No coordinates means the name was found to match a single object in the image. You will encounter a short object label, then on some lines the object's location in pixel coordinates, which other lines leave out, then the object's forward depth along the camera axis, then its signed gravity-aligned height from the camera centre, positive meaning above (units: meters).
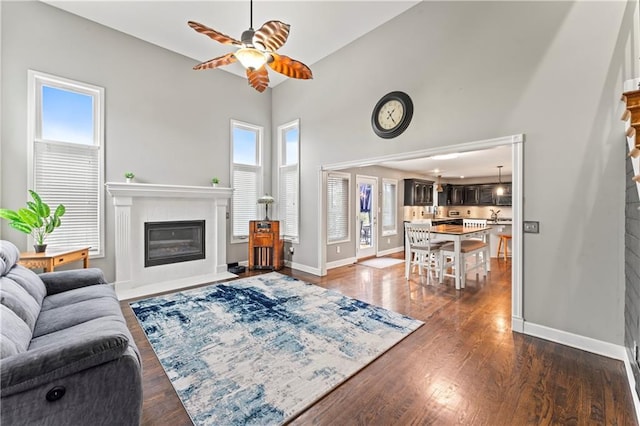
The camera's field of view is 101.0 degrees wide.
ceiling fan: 2.47 +1.65
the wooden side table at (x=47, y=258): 3.03 -0.54
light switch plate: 2.70 -0.13
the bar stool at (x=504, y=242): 6.38 -0.73
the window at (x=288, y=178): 5.59 +0.77
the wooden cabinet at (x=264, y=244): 5.39 -0.63
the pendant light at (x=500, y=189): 9.05 +0.83
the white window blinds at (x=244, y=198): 5.64 +0.33
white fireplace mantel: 4.11 -0.26
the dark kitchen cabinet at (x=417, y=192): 8.04 +0.65
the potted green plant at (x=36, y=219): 3.12 -0.07
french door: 6.66 -0.07
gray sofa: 1.10 -0.75
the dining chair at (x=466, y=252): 4.30 -0.67
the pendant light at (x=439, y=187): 8.84 +0.87
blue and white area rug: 1.79 -1.24
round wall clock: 3.72 +1.46
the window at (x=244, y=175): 5.61 +0.84
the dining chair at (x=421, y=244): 4.47 -0.55
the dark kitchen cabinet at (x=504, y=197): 9.05 +0.57
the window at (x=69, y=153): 3.58 +0.86
